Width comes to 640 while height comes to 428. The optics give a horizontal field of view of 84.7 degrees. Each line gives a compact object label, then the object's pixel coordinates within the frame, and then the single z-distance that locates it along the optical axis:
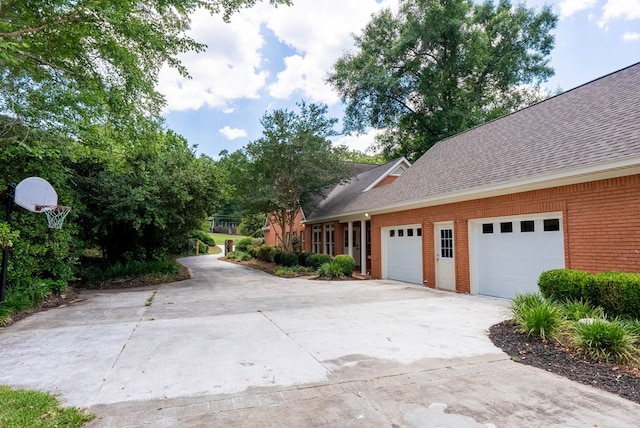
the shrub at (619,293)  5.13
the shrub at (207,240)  40.44
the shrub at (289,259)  17.75
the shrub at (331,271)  14.40
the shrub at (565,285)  5.81
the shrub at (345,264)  14.58
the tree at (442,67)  23.53
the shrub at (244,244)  32.08
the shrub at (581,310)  5.33
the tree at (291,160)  16.81
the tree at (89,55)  7.78
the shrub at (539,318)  5.11
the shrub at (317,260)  16.38
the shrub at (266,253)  21.84
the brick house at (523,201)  6.58
